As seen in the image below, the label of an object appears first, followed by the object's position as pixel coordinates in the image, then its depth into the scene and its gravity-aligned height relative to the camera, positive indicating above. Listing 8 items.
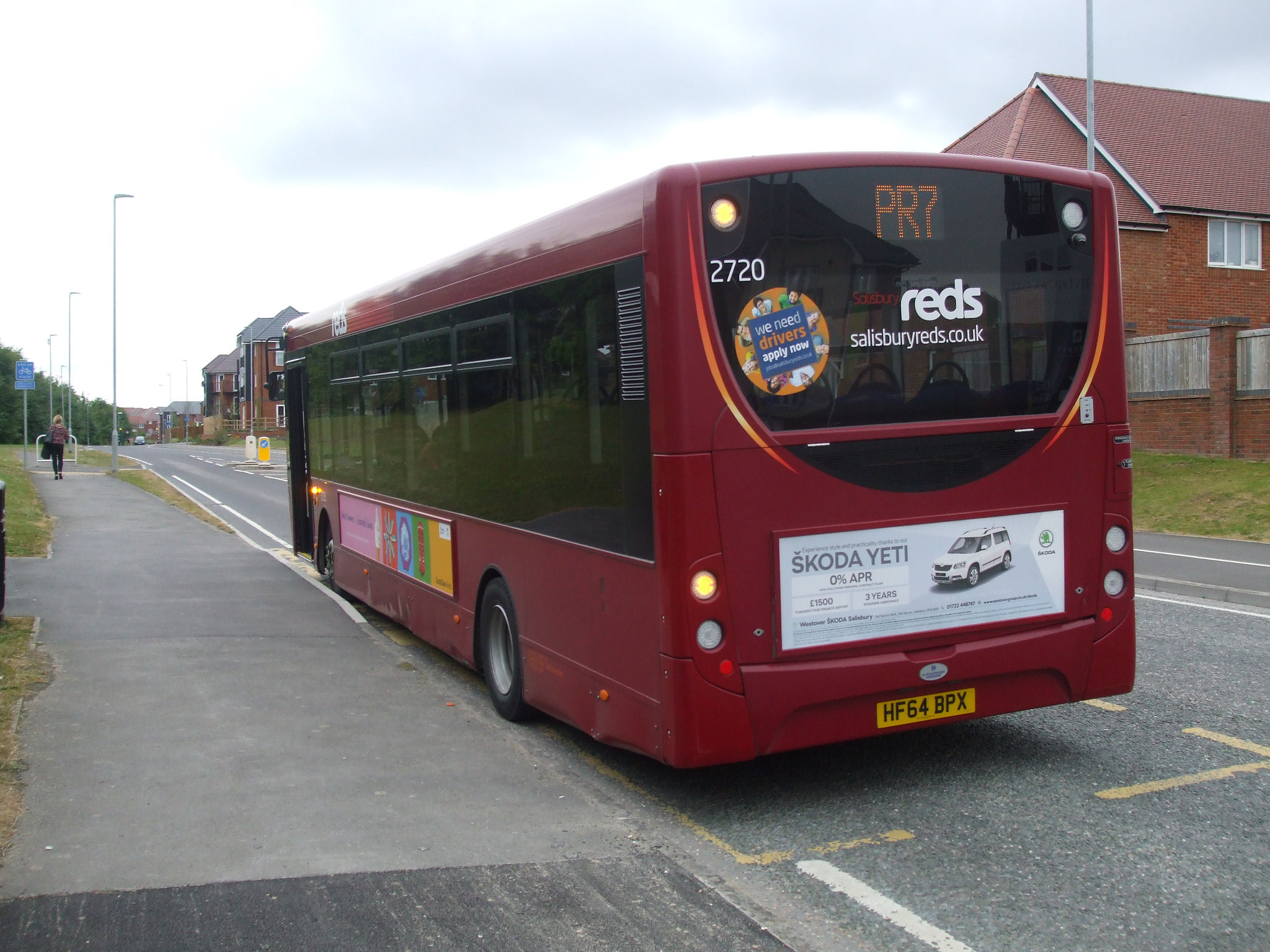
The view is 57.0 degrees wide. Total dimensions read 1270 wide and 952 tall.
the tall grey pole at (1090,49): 20.97 +6.83
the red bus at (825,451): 5.02 -0.07
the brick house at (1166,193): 29.34 +6.28
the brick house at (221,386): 133.12 +8.08
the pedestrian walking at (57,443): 34.19 +0.46
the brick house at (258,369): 96.38 +7.28
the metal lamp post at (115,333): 41.50 +4.41
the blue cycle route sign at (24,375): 35.72 +2.60
